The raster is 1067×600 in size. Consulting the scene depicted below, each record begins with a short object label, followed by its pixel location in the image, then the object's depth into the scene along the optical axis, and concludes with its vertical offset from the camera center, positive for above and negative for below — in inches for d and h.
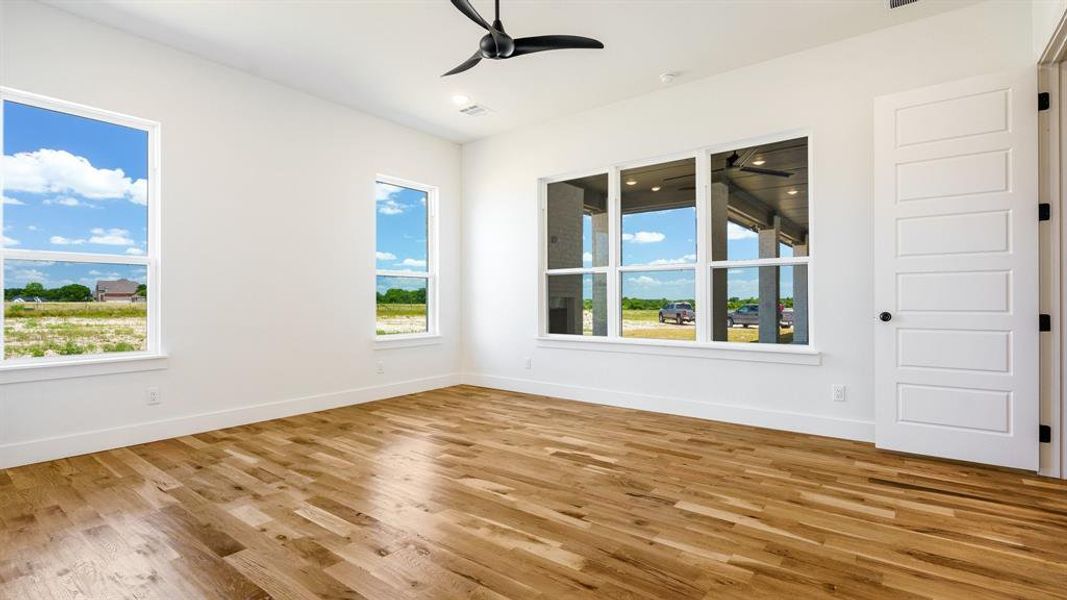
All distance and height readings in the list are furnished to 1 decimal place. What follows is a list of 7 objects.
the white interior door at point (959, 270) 121.3 +6.7
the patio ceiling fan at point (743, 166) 167.6 +45.5
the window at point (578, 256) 209.3 +18.5
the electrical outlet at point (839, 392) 150.1 -28.3
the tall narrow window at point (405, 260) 219.5 +18.4
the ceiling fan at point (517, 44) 118.3 +60.9
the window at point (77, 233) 131.5 +19.4
